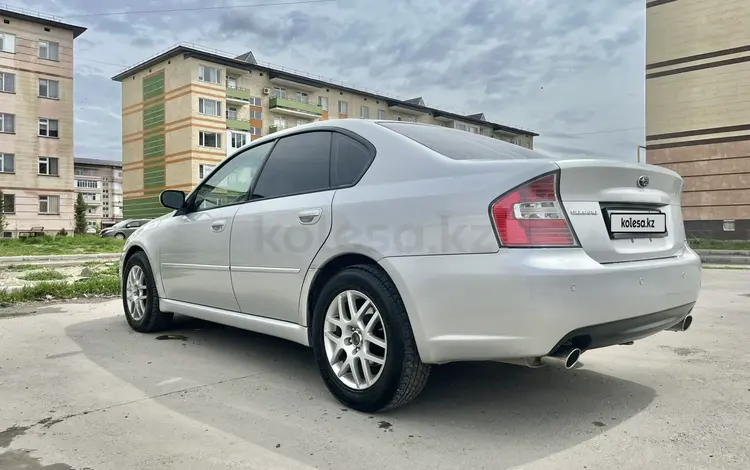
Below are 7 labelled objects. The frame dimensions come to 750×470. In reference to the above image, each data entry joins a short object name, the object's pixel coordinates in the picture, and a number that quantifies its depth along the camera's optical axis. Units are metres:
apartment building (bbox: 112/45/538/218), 40.72
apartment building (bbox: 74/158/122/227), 103.06
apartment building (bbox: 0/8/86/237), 32.28
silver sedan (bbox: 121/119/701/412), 2.44
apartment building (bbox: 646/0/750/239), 22.12
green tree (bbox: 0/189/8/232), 29.90
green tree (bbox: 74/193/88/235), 36.12
